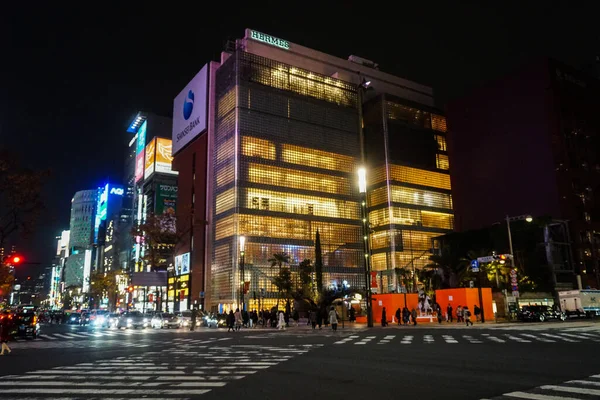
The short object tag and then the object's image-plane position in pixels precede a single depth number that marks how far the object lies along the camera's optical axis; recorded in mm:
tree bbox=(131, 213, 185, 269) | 69562
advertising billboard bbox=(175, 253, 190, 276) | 92688
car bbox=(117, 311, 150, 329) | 45562
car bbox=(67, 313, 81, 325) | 62856
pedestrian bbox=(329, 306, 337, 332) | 33781
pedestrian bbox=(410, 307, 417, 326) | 40956
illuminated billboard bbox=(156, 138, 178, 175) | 127131
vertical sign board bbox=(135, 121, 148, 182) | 141500
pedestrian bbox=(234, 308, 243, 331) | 37625
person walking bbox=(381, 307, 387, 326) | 39197
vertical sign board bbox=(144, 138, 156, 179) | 130012
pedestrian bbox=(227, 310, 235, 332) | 37781
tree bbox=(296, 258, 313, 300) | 58094
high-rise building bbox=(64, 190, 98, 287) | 192000
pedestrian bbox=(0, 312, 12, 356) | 19047
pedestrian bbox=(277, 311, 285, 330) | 39062
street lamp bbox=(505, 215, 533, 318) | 69125
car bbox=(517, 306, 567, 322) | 41656
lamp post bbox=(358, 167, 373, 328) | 37894
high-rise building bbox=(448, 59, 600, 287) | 70188
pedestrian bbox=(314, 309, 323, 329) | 39156
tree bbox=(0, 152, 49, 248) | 27031
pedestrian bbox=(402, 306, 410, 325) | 42406
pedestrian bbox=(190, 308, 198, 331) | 40656
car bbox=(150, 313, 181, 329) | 44969
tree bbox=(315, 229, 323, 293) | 56062
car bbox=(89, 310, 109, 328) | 49812
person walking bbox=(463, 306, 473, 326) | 37203
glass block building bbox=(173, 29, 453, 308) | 77812
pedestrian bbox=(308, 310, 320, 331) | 38275
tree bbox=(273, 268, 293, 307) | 61312
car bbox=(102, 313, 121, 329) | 46209
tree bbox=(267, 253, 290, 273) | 65819
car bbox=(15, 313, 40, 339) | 29602
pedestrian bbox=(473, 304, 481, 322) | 42531
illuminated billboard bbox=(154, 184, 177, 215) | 123188
